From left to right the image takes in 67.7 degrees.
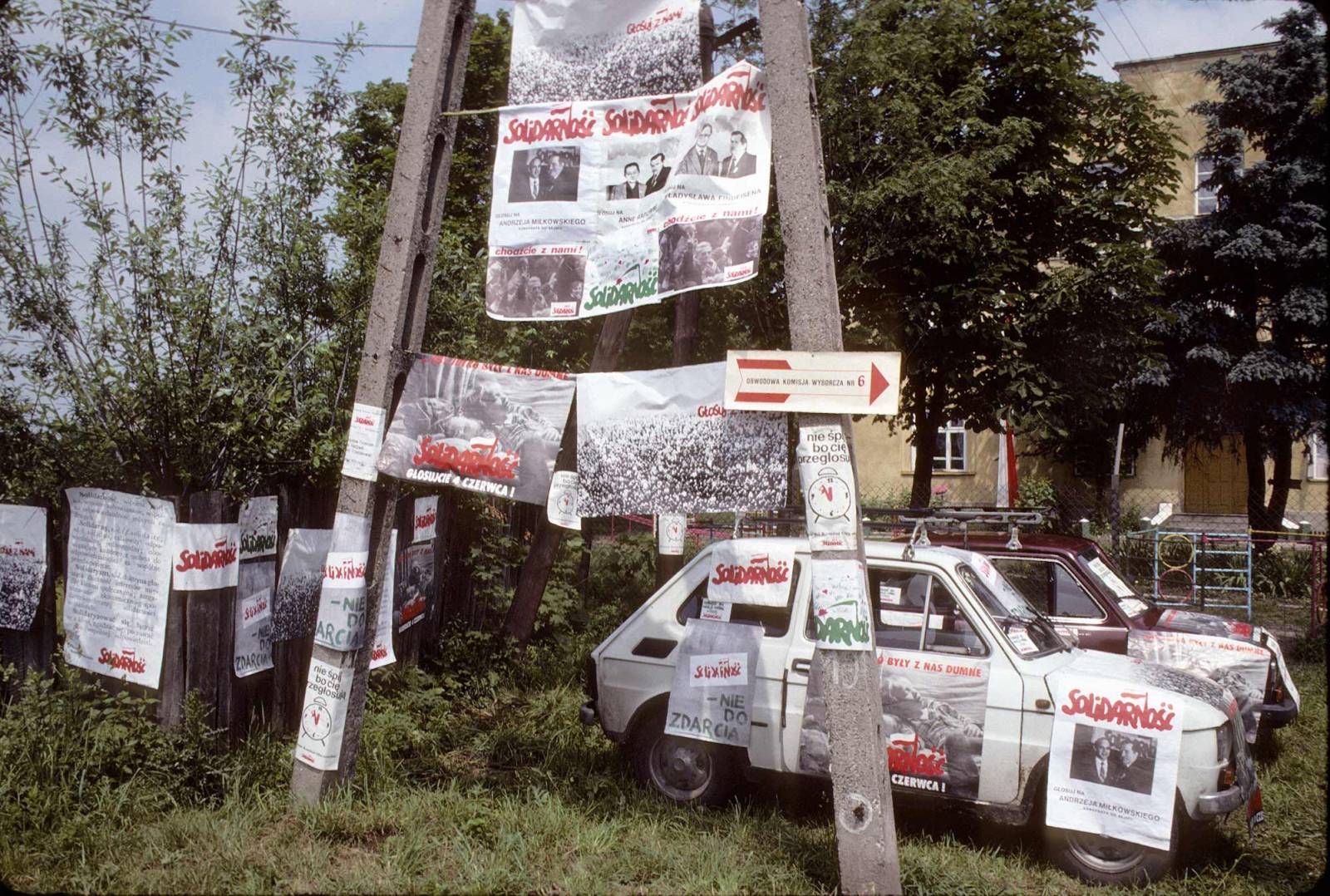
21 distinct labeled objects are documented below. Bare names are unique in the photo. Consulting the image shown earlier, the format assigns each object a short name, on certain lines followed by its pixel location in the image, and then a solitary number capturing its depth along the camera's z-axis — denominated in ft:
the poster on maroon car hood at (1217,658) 22.79
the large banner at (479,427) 17.75
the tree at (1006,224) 35.24
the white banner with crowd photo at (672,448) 15.76
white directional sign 14.23
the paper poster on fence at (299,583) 21.09
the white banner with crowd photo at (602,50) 18.39
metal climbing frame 44.50
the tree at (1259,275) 56.95
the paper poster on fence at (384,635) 22.17
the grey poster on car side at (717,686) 18.84
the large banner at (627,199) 16.37
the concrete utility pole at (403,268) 17.90
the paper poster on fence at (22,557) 19.10
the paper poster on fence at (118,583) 18.65
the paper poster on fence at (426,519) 26.71
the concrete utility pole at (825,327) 13.92
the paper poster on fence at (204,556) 18.54
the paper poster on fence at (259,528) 19.95
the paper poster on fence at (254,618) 19.80
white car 16.35
